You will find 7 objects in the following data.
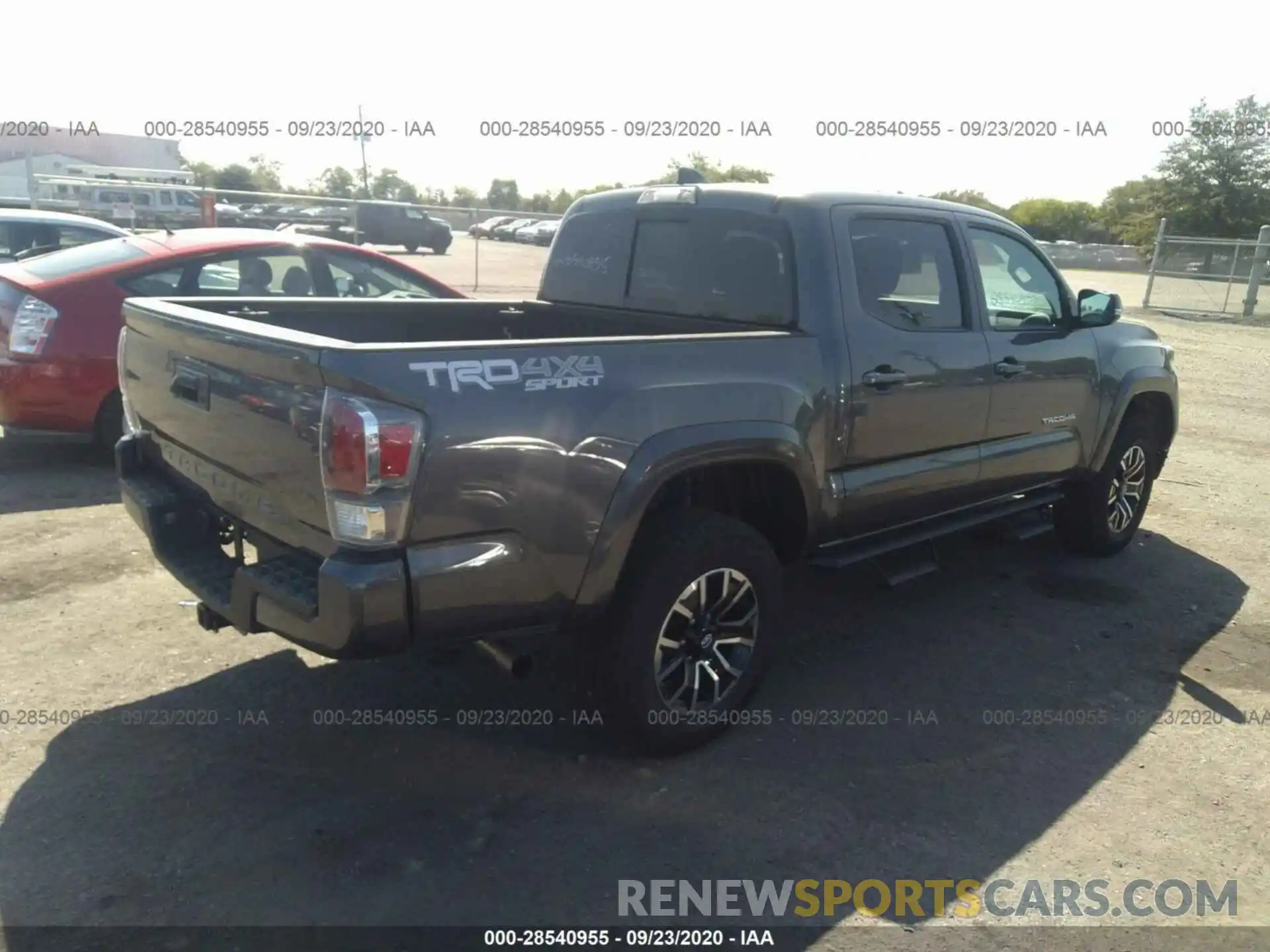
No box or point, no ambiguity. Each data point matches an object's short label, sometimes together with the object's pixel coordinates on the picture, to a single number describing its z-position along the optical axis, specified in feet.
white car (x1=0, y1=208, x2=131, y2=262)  33.06
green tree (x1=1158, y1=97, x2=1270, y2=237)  127.44
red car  20.42
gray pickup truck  9.20
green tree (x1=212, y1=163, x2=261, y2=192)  161.99
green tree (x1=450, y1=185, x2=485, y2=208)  185.37
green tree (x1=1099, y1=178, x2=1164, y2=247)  137.69
